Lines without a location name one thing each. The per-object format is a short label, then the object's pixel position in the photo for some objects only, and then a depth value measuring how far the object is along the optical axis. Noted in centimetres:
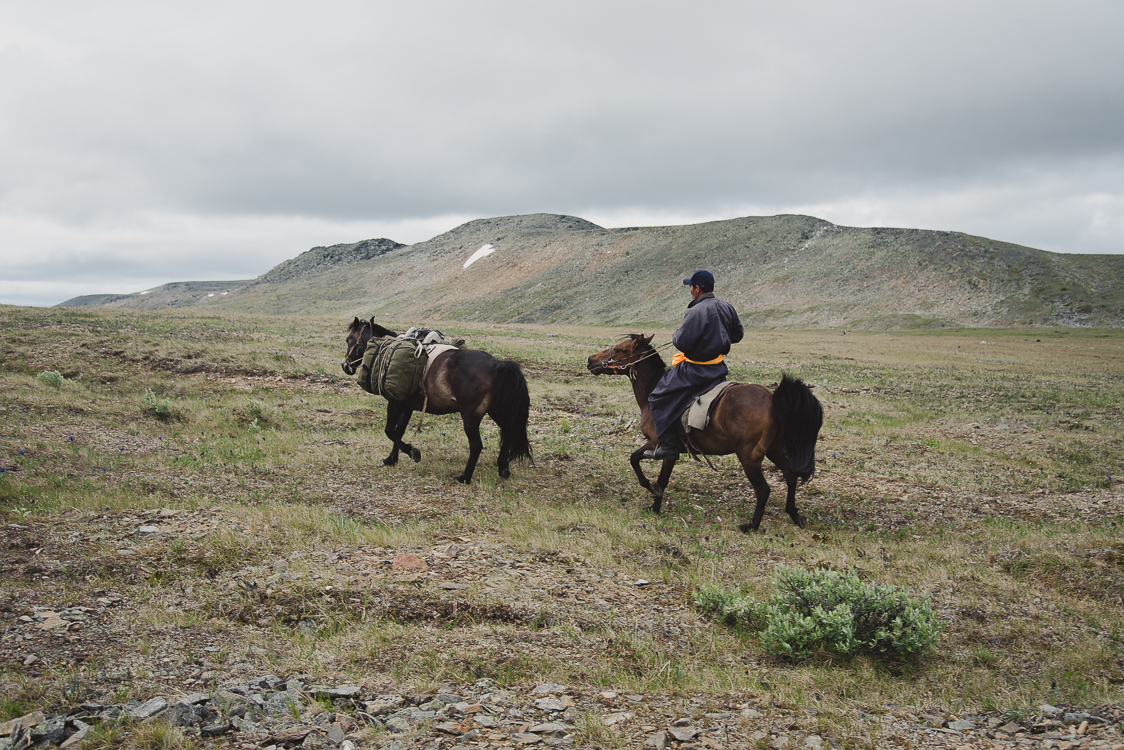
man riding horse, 828
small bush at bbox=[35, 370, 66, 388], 1338
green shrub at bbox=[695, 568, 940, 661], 484
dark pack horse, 960
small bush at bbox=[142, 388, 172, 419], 1212
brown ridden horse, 775
